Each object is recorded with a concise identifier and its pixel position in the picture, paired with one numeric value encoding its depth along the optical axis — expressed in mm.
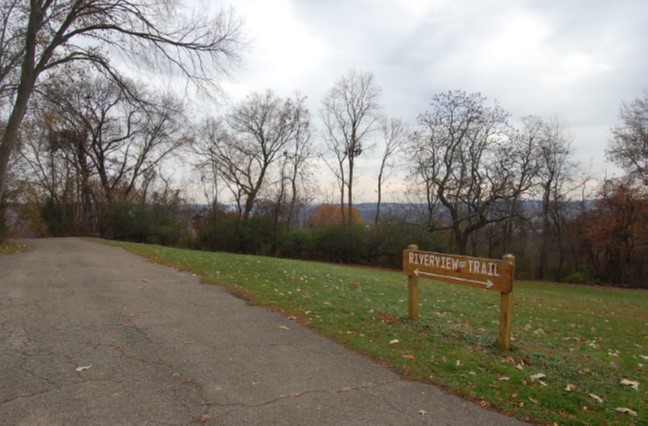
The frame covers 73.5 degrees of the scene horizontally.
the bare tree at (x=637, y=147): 30406
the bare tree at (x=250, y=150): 41781
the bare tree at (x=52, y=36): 15461
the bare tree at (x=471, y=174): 30844
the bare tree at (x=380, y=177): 45350
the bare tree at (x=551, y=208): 37844
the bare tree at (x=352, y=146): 43156
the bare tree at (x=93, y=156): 37128
